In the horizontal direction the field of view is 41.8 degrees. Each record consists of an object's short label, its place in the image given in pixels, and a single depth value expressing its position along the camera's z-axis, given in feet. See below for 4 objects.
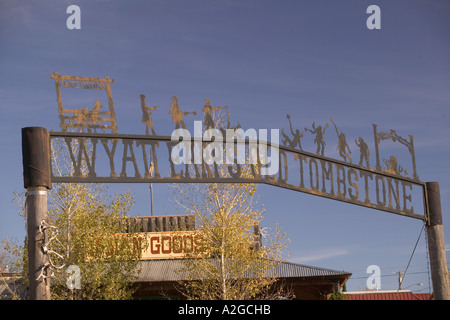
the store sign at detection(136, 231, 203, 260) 93.82
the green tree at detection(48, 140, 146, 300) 79.71
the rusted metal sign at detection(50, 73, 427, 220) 34.01
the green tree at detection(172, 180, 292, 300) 78.69
